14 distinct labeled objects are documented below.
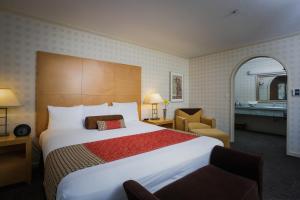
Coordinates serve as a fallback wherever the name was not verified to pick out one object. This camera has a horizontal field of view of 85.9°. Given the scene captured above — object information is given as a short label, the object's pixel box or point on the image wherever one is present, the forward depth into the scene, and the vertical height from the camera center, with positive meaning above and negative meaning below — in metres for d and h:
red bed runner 1.51 -0.49
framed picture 4.71 +0.41
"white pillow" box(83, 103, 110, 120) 2.84 -0.18
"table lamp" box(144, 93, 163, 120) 3.77 +0.03
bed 1.09 -0.48
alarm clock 2.27 -0.44
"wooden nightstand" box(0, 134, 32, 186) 2.08 -0.86
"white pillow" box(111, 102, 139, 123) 3.19 -0.21
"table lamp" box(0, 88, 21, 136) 2.14 +0.00
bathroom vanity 4.61 -0.55
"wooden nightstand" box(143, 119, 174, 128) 3.67 -0.52
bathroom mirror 5.07 +0.46
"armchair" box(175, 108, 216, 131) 3.87 -0.51
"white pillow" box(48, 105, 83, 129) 2.53 -0.29
